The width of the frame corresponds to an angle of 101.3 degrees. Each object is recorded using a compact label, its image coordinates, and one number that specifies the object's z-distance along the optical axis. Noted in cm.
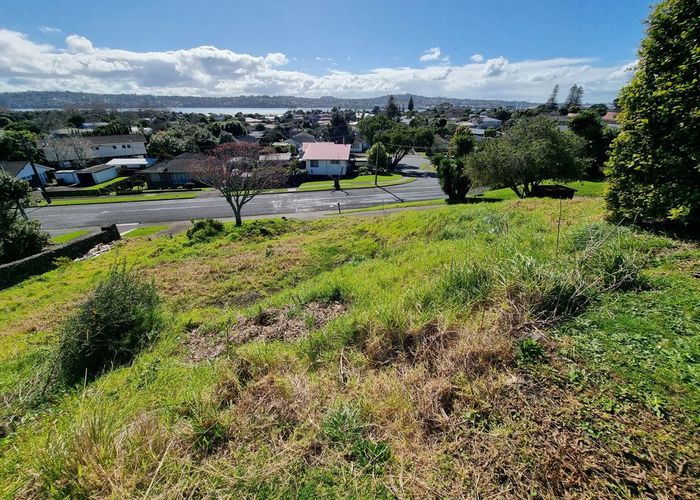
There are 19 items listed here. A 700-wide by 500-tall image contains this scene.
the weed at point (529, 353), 317
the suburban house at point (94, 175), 4412
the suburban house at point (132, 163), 5090
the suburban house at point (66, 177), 4559
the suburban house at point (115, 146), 6069
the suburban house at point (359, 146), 8044
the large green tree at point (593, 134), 3238
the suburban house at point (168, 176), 4288
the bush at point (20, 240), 1530
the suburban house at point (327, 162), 4762
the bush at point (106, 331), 502
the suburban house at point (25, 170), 4153
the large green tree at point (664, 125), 489
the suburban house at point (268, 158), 2579
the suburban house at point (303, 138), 8205
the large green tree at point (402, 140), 5222
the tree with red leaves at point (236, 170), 2245
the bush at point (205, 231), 1881
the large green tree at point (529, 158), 1891
